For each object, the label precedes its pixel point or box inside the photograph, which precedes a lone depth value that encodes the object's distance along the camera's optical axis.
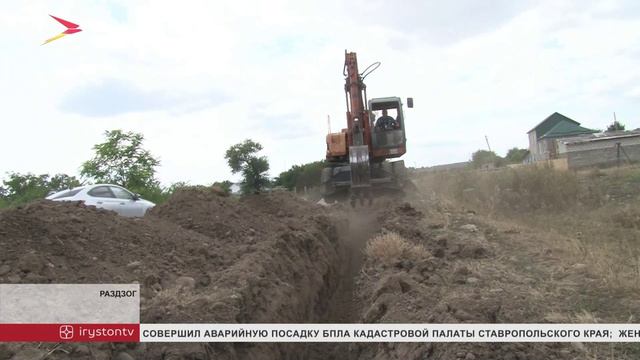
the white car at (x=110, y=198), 14.63
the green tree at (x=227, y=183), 30.15
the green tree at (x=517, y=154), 66.96
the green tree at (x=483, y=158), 31.51
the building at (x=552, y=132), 62.69
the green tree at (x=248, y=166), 29.73
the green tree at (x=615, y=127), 71.75
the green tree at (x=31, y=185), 33.50
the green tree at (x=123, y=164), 33.84
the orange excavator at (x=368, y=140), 17.75
